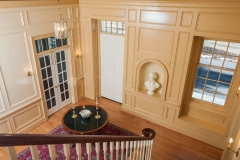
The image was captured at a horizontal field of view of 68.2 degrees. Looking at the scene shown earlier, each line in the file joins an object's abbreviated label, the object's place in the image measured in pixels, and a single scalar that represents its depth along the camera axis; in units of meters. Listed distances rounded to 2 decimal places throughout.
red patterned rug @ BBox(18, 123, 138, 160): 3.70
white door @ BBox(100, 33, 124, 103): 5.59
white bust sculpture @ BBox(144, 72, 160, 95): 4.95
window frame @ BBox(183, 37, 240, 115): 4.00
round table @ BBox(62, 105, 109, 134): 4.00
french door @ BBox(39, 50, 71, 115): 4.97
